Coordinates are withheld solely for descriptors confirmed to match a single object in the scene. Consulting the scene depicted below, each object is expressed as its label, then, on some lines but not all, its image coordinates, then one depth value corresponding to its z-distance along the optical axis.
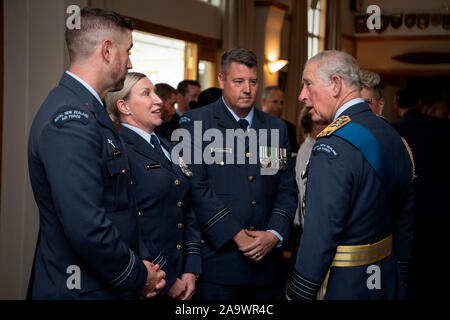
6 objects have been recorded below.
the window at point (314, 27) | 12.58
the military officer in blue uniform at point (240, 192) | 2.64
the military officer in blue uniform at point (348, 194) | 1.82
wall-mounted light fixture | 9.62
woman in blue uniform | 2.21
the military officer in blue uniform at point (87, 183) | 1.56
